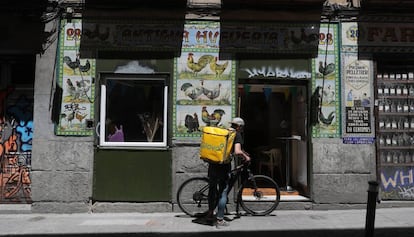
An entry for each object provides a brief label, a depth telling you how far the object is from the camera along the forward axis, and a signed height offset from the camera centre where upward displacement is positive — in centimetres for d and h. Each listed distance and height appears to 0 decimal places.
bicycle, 842 -108
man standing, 750 -72
